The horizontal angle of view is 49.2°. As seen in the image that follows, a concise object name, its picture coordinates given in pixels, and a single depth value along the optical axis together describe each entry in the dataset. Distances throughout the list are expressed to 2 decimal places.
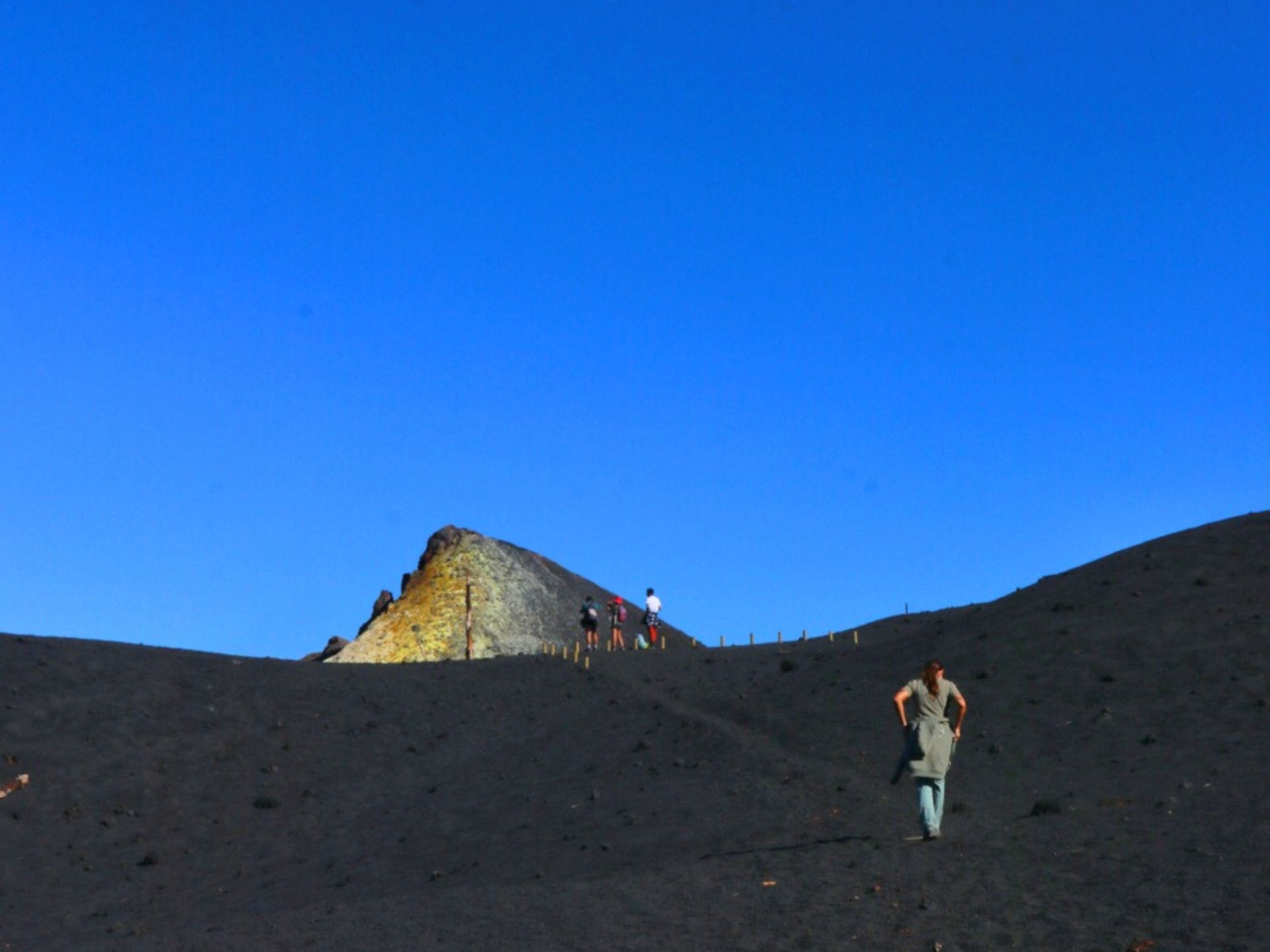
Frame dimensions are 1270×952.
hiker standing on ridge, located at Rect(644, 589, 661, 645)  55.06
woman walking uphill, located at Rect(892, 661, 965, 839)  19.80
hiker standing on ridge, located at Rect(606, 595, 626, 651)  54.25
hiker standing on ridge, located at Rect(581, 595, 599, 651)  53.03
